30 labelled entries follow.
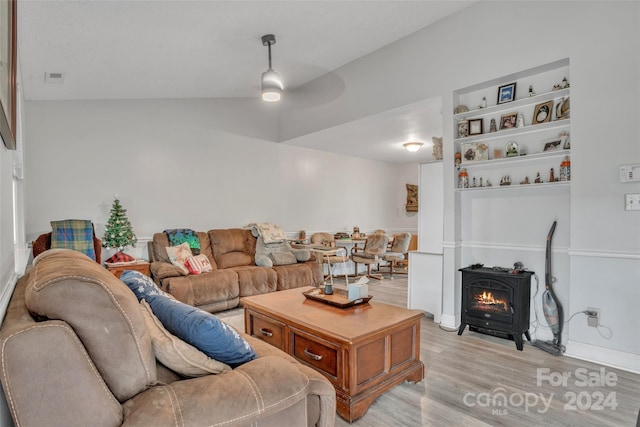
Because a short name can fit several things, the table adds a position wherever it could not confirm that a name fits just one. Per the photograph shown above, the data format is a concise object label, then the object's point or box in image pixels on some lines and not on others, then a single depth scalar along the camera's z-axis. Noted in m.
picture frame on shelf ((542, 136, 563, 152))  3.11
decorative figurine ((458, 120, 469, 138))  3.62
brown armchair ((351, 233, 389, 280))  6.33
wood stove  3.06
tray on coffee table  2.54
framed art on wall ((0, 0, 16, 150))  1.29
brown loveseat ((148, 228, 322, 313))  4.03
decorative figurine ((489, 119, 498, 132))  3.47
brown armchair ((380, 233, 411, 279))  6.68
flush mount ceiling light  6.09
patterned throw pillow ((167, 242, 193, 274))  4.28
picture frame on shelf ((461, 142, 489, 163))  3.52
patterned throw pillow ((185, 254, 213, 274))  4.30
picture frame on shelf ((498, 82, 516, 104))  3.33
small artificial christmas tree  4.18
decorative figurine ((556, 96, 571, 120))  3.00
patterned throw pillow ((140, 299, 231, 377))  1.22
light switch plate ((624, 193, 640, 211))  2.59
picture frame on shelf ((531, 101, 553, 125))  3.14
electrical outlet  2.76
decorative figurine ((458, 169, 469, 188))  3.63
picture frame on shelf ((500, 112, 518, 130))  3.35
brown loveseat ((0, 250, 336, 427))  0.90
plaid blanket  3.65
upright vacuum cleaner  3.00
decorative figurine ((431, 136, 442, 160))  4.18
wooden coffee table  1.99
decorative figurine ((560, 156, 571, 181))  2.98
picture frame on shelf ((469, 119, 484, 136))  3.54
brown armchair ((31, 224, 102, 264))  3.57
